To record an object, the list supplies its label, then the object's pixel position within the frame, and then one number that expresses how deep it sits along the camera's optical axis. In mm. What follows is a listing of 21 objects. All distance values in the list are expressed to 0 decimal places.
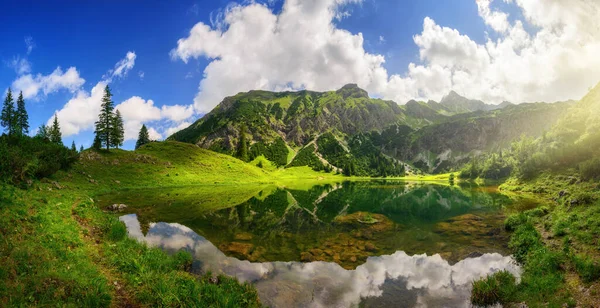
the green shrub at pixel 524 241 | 21531
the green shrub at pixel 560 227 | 23219
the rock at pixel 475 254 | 21986
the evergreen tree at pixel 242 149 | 169750
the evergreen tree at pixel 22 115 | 110688
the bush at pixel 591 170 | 47431
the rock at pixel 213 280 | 15787
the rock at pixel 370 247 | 24358
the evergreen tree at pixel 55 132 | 122906
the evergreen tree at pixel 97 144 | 88406
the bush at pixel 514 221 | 29117
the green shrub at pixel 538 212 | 32594
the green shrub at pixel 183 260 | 18062
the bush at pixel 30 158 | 25688
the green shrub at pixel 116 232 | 21125
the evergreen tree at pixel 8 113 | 105375
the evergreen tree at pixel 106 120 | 96800
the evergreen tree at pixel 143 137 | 165975
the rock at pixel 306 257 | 21364
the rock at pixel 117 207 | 39609
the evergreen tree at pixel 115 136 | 99688
